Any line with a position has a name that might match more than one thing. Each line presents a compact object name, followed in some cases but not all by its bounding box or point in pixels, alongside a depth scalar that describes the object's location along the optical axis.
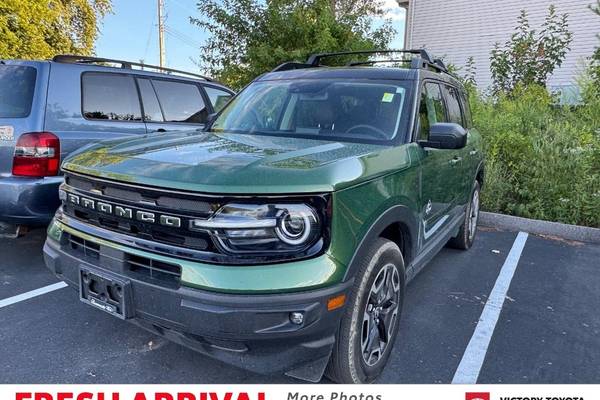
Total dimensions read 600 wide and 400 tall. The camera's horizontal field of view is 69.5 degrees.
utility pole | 26.78
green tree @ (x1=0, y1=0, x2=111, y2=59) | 12.09
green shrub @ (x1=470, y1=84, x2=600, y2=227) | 5.86
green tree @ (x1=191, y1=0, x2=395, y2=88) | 9.13
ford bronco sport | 1.83
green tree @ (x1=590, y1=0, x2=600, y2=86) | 8.05
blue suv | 3.54
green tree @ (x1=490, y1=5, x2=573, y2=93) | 10.03
